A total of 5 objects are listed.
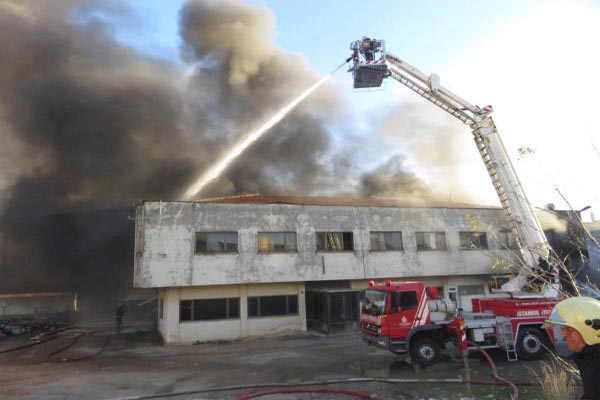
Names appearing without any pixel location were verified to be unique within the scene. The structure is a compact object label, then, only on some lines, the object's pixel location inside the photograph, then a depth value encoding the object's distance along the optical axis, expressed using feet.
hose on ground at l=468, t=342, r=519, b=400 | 24.88
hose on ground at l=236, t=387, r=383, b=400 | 27.16
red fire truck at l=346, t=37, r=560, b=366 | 38.65
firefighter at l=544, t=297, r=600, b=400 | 9.14
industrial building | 63.05
